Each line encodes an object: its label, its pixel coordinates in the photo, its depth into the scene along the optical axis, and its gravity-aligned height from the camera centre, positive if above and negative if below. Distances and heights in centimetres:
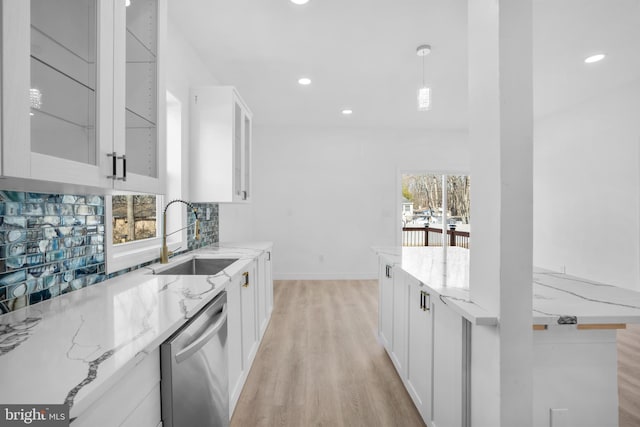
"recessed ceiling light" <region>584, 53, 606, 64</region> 300 +157
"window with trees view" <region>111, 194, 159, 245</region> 194 -4
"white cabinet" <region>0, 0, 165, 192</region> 75 +36
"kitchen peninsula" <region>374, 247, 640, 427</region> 112 -53
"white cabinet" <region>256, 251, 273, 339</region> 277 -80
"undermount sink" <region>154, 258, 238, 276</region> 237 -42
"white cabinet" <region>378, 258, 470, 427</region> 132 -74
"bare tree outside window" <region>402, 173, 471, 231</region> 561 +30
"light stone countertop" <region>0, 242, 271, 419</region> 62 -35
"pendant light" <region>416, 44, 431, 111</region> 263 +102
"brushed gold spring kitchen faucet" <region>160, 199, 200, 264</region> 209 -28
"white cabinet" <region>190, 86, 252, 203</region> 271 +61
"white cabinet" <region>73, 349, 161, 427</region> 68 -48
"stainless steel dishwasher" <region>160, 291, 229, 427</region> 96 -59
